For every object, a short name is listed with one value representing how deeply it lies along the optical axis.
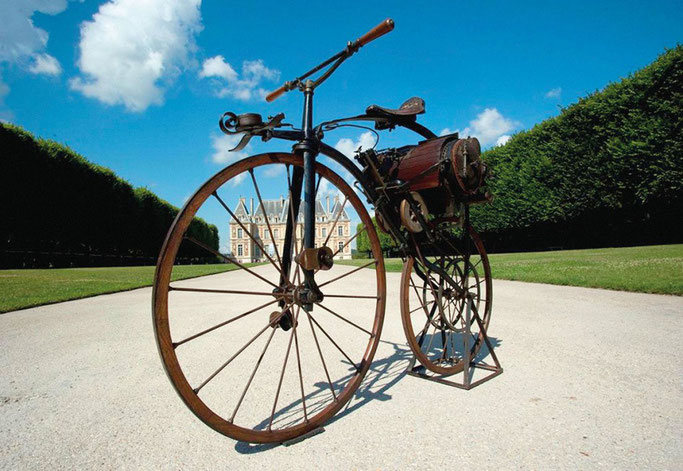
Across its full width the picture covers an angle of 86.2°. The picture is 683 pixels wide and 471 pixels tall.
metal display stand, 2.98
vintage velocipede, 2.00
